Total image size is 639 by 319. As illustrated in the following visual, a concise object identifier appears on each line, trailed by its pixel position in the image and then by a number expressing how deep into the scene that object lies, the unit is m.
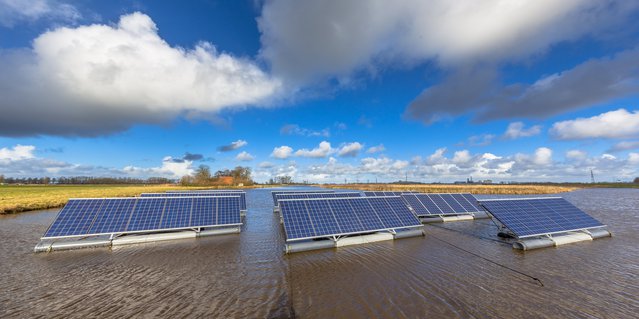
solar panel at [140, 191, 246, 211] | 23.98
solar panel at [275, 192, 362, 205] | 30.93
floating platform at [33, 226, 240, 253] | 14.12
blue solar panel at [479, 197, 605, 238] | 15.62
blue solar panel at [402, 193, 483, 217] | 23.95
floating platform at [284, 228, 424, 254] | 13.99
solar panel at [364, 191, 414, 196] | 31.96
